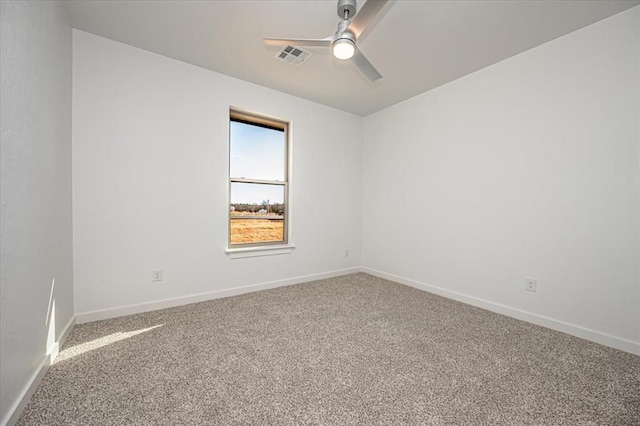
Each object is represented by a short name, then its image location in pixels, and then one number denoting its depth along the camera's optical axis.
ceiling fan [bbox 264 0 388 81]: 1.58
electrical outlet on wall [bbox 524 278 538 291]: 2.47
